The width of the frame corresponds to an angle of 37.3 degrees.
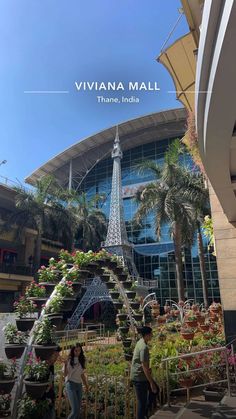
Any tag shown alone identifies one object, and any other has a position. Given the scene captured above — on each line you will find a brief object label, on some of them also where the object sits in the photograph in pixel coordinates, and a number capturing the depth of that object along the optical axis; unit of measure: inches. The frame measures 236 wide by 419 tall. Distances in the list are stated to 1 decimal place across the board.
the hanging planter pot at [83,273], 244.2
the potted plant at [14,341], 197.3
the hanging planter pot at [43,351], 195.5
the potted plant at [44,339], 195.8
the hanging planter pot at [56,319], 209.3
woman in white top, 200.1
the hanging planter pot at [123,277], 329.3
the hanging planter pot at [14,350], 197.2
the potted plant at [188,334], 377.9
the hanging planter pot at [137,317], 348.5
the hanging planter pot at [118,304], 345.7
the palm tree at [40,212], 1182.3
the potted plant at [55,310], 211.0
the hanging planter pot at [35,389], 185.6
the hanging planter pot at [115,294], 348.2
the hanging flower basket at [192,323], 430.9
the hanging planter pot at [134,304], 341.7
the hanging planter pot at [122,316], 339.6
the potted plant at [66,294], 222.3
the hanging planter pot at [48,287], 234.7
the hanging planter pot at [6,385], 185.2
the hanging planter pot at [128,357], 322.7
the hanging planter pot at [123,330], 335.5
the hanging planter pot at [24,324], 207.2
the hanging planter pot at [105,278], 329.2
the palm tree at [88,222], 1421.0
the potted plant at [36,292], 228.0
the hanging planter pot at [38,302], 223.3
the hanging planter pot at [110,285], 336.8
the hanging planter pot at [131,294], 338.4
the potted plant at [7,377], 185.5
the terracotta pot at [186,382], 264.8
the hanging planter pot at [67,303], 221.3
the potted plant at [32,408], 190.4
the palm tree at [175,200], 832.9
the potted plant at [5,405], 195.5
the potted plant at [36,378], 185.8
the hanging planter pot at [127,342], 326.0
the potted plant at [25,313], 207.5
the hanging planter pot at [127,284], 339.8
